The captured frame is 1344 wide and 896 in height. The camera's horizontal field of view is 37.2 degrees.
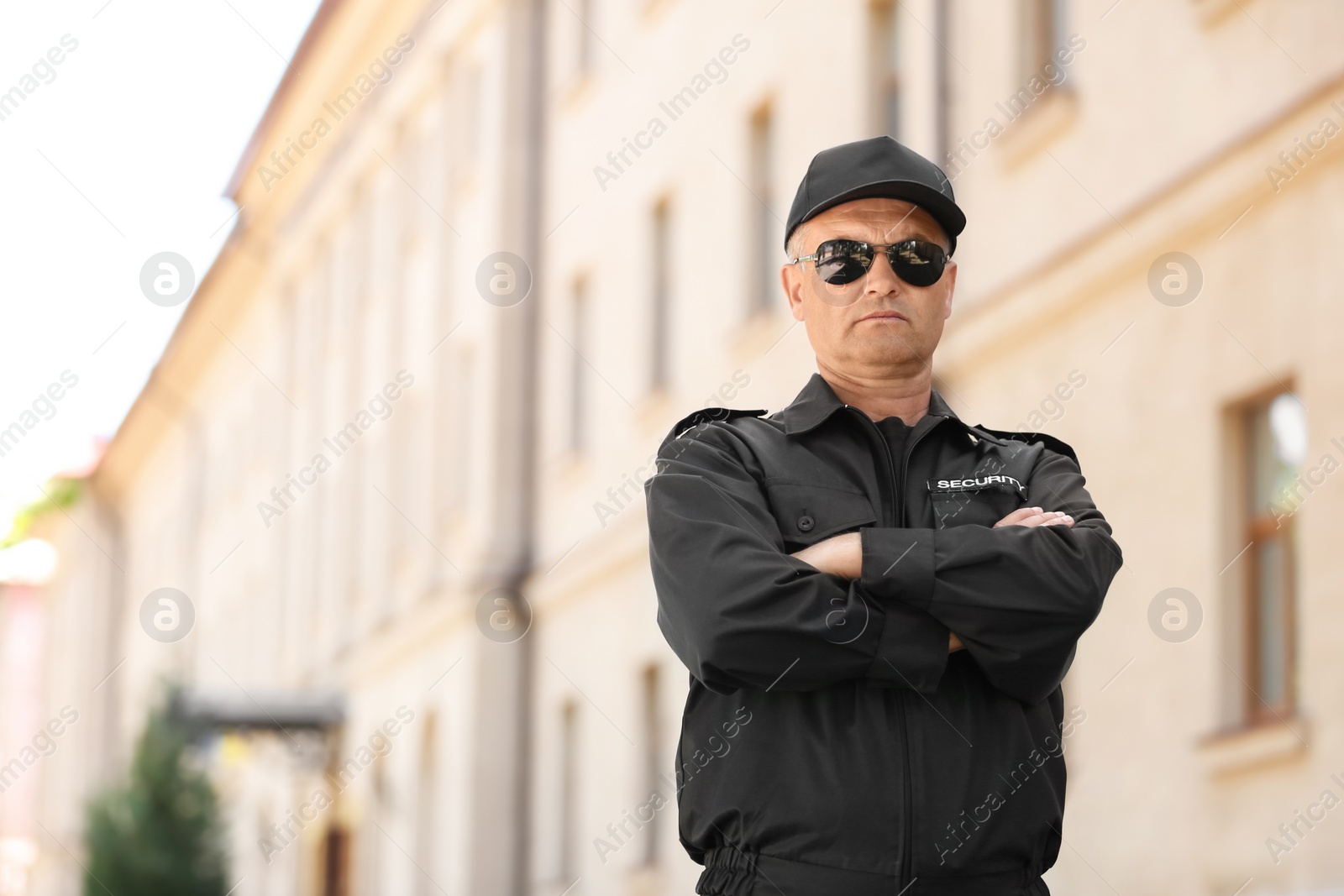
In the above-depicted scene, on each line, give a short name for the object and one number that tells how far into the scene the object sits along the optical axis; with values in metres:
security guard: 3.20
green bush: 33.00
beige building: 10.84
